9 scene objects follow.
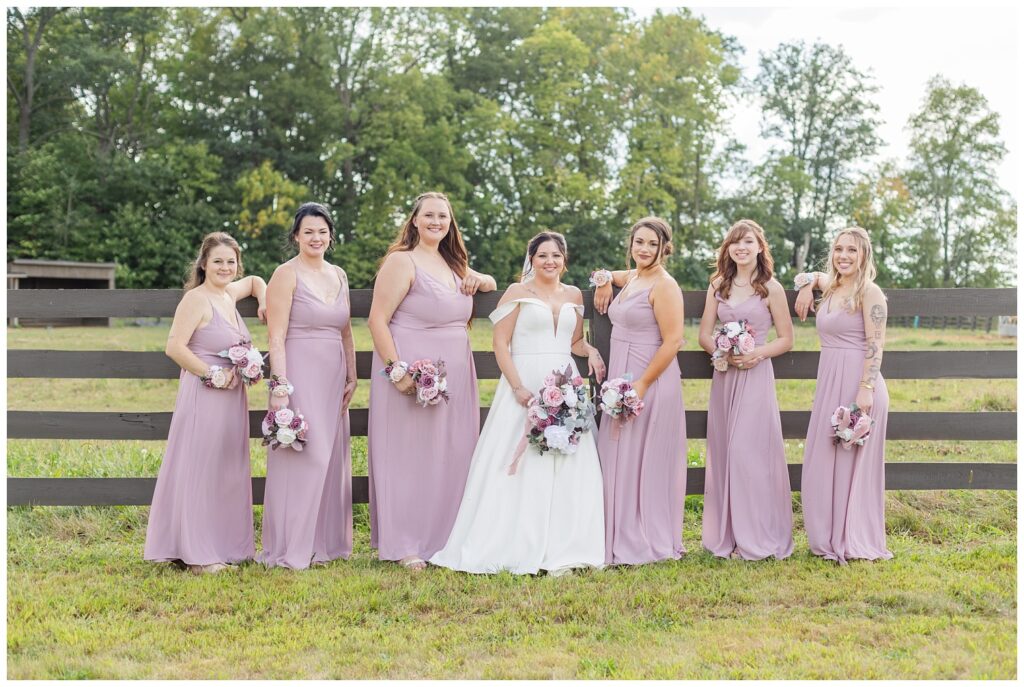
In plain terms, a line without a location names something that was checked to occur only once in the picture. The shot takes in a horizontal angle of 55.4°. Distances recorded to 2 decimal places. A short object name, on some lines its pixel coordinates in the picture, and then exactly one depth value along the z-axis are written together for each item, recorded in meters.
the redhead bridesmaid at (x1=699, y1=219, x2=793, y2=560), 6.46
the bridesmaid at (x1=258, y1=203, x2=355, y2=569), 6.22
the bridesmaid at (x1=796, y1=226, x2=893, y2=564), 6.30
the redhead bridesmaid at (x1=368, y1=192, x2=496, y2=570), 6.36
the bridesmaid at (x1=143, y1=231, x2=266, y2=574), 6.16
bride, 6.12
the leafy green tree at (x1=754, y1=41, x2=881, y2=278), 43.50
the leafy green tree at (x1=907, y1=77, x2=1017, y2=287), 43.34
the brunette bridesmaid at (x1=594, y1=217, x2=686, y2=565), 6.30
